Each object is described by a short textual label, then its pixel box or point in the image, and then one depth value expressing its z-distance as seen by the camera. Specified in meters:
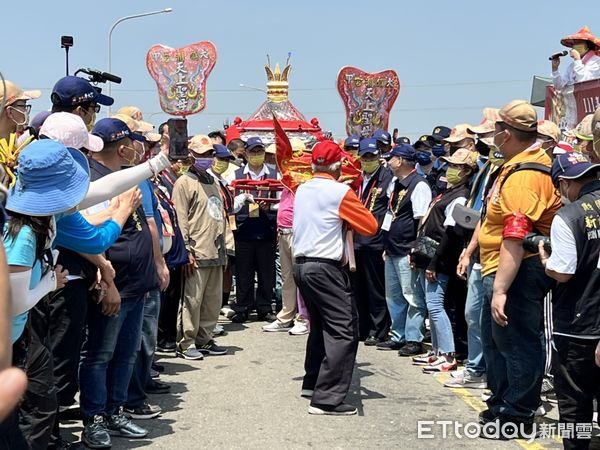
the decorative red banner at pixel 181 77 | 14.19
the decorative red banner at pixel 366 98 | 13.34
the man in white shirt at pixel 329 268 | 6.29
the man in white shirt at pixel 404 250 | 8.41
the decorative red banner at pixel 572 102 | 9.05
